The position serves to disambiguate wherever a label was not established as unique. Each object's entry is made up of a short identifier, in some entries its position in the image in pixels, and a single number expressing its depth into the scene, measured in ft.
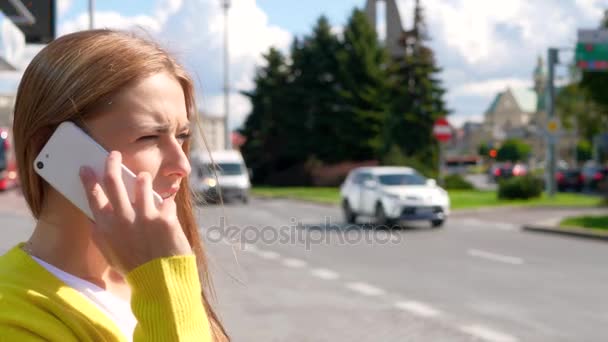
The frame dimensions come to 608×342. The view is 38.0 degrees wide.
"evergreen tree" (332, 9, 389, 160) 189.06
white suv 68.85
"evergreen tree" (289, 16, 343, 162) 195.00
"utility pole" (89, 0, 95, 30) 55.76
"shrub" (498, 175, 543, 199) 102.94
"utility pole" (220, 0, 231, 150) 180.63
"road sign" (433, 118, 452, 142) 95.91
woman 4.08
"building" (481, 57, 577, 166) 503.20
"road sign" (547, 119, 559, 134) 102.73
